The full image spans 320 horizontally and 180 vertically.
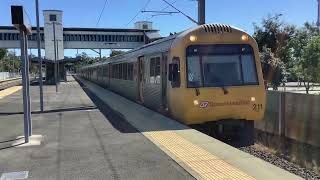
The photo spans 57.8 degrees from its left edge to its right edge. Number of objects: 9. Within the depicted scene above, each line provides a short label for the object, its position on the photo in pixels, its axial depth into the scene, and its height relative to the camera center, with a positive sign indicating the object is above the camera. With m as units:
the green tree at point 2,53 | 68.92 +6.48
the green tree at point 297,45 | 16.35 +1.99
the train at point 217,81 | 7.11 -0.08
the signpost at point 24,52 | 5.41 +0.53
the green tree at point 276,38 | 19.47 +2.73
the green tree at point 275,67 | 17.22 +0.61
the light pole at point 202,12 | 11.50 +2.62
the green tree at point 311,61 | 13.38 +0.75
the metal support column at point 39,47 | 9.92 +1.13
